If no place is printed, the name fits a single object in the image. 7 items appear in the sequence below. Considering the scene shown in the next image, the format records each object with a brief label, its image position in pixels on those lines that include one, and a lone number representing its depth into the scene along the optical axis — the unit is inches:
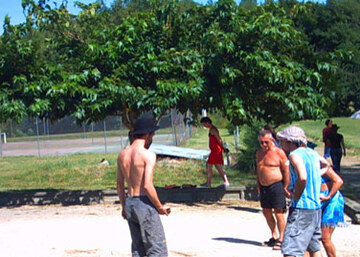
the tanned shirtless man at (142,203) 234.4
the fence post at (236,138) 970.1
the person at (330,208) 252.1
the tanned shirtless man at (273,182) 336.2
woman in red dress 516.4
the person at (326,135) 655.1
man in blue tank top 233.5
